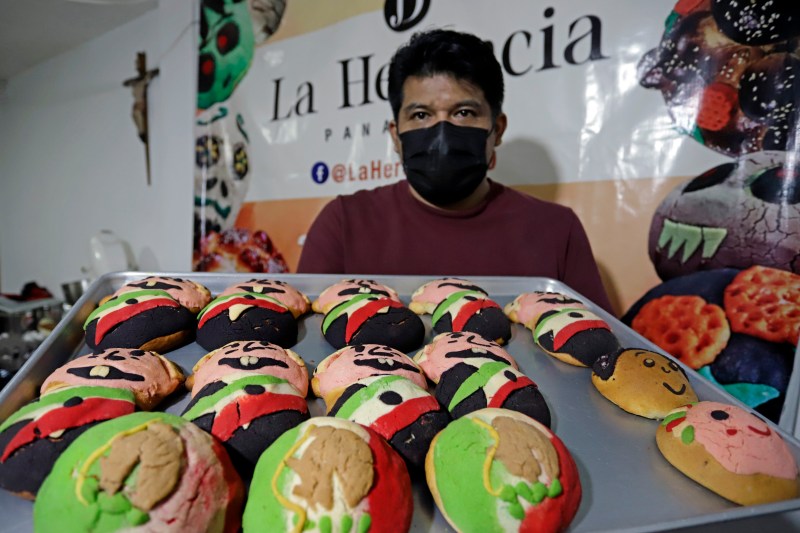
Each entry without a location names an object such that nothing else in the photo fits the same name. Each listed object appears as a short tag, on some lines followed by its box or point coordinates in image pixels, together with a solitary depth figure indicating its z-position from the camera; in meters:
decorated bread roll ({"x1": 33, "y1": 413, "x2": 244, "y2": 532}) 0.25
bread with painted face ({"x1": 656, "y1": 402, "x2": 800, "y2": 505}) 0.33
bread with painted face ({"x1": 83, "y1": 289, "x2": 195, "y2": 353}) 0.46
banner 0.66
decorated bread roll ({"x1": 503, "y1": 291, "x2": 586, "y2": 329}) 0.55
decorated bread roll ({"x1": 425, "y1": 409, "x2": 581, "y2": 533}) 0.28
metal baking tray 0.30
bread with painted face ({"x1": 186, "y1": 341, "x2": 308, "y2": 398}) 0.39
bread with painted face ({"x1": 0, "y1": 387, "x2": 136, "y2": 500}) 0.30
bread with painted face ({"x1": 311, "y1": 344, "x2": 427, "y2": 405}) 0.41
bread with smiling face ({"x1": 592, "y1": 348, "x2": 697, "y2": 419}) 0.41
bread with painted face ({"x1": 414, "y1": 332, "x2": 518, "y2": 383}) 0.44
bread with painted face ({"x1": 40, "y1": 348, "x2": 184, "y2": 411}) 0.37
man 0.65
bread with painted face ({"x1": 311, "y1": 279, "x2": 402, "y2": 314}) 0.55
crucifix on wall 1.46
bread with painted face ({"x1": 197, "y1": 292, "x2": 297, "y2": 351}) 0.48
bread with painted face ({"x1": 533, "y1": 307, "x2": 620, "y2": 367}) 0.49
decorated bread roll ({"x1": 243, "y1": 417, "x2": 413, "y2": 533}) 0.26
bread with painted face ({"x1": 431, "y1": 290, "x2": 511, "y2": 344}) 0.52
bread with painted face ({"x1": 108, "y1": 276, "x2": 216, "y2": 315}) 0.52
